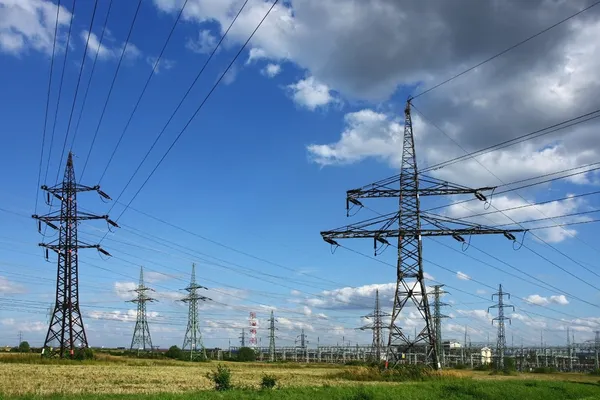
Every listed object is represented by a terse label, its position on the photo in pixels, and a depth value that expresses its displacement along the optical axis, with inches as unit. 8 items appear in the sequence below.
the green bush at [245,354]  6378.0
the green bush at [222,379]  1167.7
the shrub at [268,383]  1235.9
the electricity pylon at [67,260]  2370.8
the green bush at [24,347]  4627.5
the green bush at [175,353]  4638.3
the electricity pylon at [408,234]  1679.4
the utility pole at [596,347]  5696.9
